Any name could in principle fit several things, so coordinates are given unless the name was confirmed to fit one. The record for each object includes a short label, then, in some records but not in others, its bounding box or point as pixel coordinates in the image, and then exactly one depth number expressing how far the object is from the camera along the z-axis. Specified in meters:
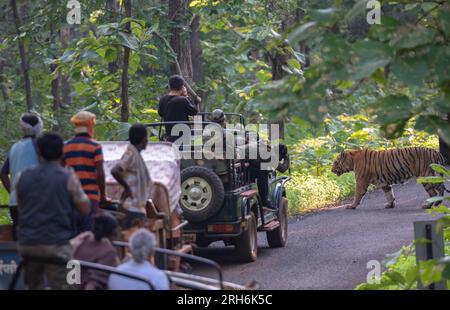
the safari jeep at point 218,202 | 27.06
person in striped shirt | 19.77
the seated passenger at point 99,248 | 16.67
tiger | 41.66
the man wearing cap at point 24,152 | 20.33
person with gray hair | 15.34
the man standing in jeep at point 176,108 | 28.58
